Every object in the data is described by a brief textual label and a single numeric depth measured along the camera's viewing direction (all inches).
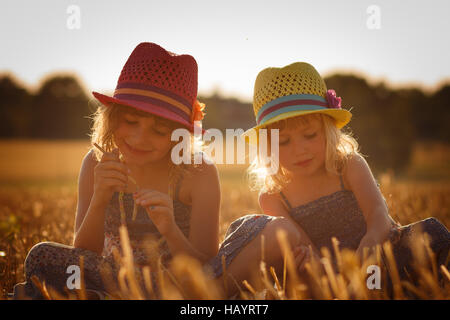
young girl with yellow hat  94.1
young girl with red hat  84.0
